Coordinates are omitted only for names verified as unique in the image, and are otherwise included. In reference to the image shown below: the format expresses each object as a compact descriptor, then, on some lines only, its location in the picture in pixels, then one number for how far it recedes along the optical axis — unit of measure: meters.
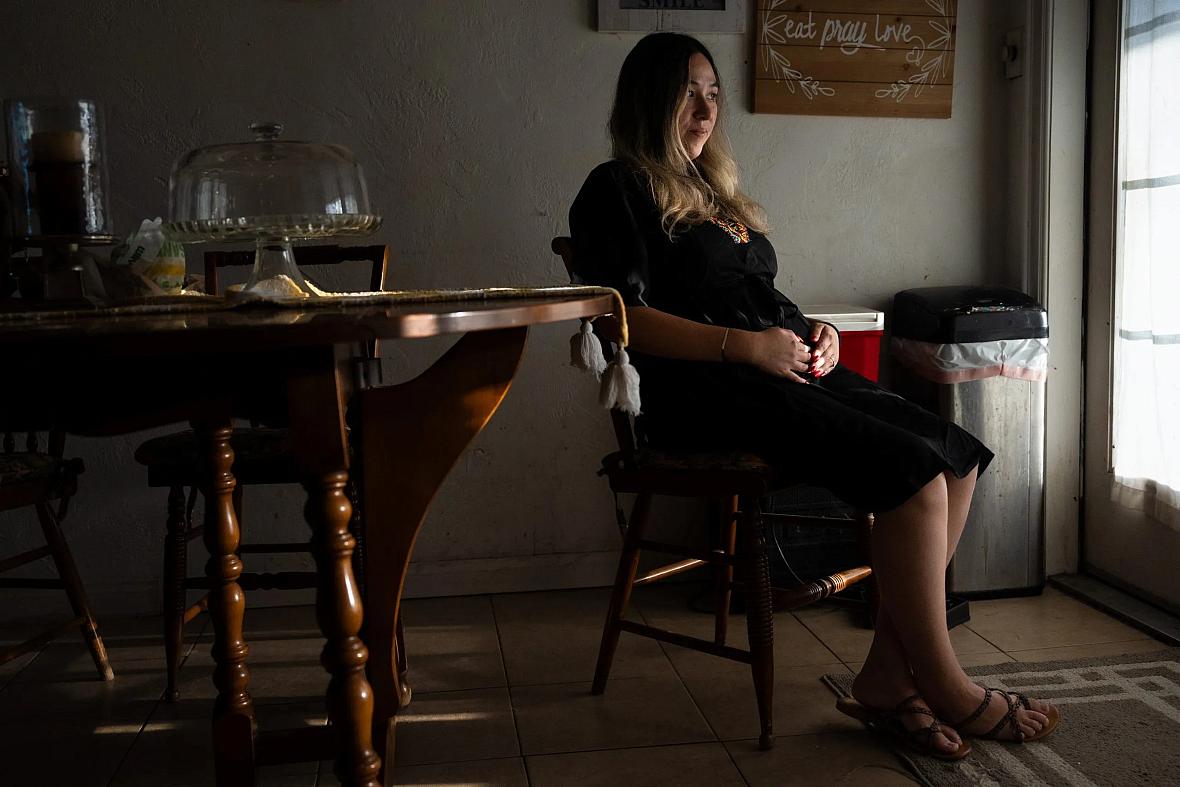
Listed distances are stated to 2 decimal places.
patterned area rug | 1.83
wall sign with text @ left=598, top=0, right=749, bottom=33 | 2.81
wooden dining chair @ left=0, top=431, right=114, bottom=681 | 2.09
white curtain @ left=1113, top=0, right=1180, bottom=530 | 2.54
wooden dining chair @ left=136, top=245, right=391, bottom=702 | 2.12
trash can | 2.72
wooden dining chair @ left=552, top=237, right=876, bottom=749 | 1.96
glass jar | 1.51
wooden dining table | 1.07
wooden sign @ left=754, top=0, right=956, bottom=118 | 2.88
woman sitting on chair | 1.88
